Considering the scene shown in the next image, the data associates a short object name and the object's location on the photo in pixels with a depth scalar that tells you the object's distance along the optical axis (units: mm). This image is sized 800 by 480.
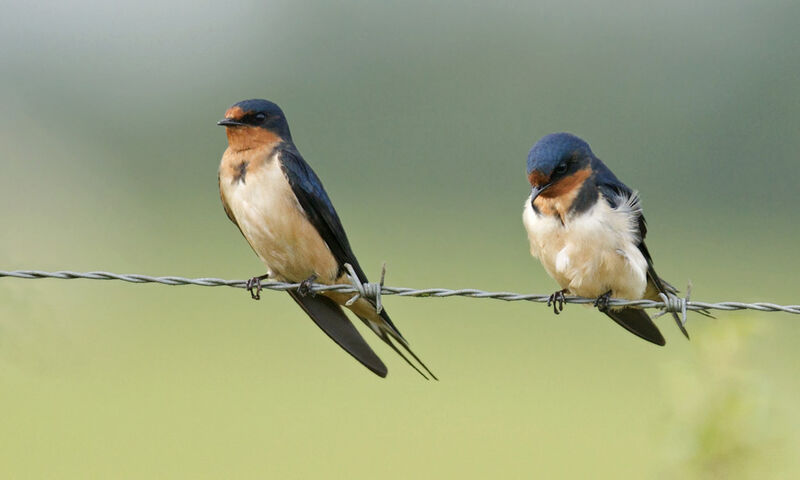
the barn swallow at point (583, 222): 7988
